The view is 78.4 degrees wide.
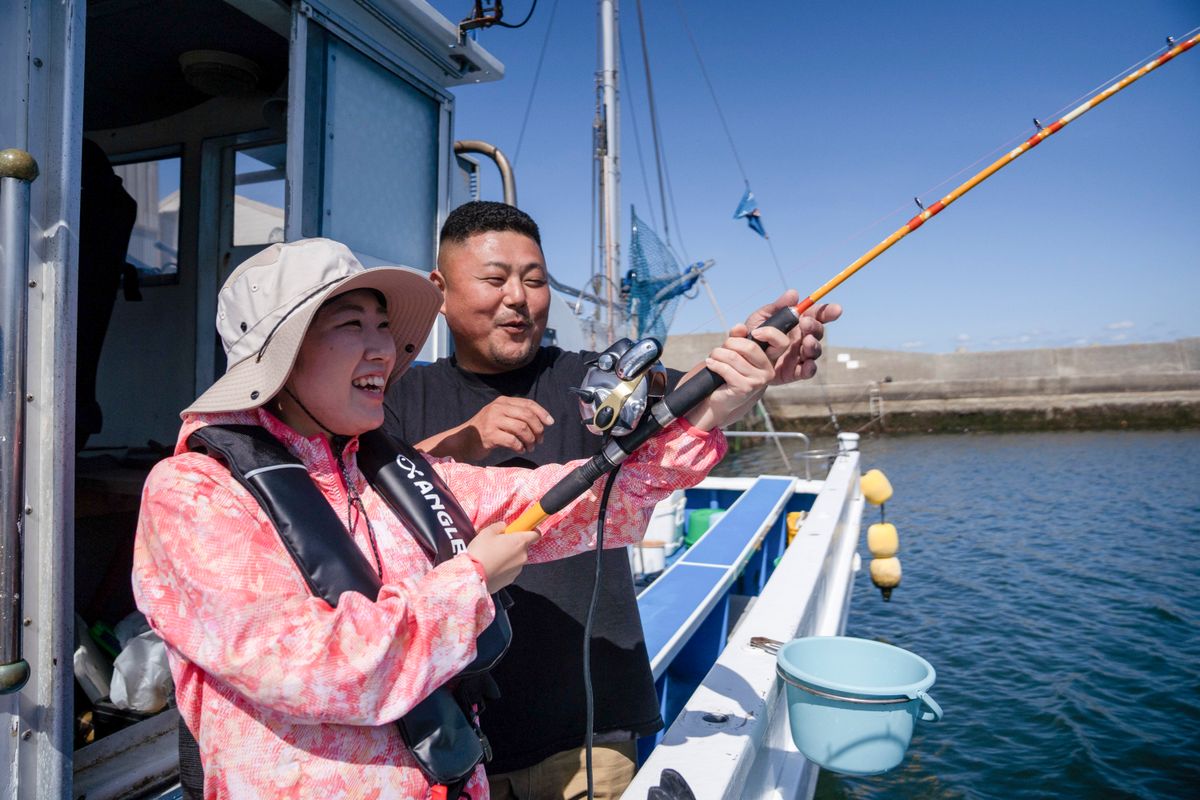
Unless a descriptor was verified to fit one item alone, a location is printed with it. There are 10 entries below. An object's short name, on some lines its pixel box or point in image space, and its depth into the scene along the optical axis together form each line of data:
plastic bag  2.87
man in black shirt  2.24
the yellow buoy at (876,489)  9.45
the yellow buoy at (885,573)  9.65
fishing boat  1.93
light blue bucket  2.29
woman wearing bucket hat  1.16
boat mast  10.08
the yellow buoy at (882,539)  9.38
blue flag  13.26
